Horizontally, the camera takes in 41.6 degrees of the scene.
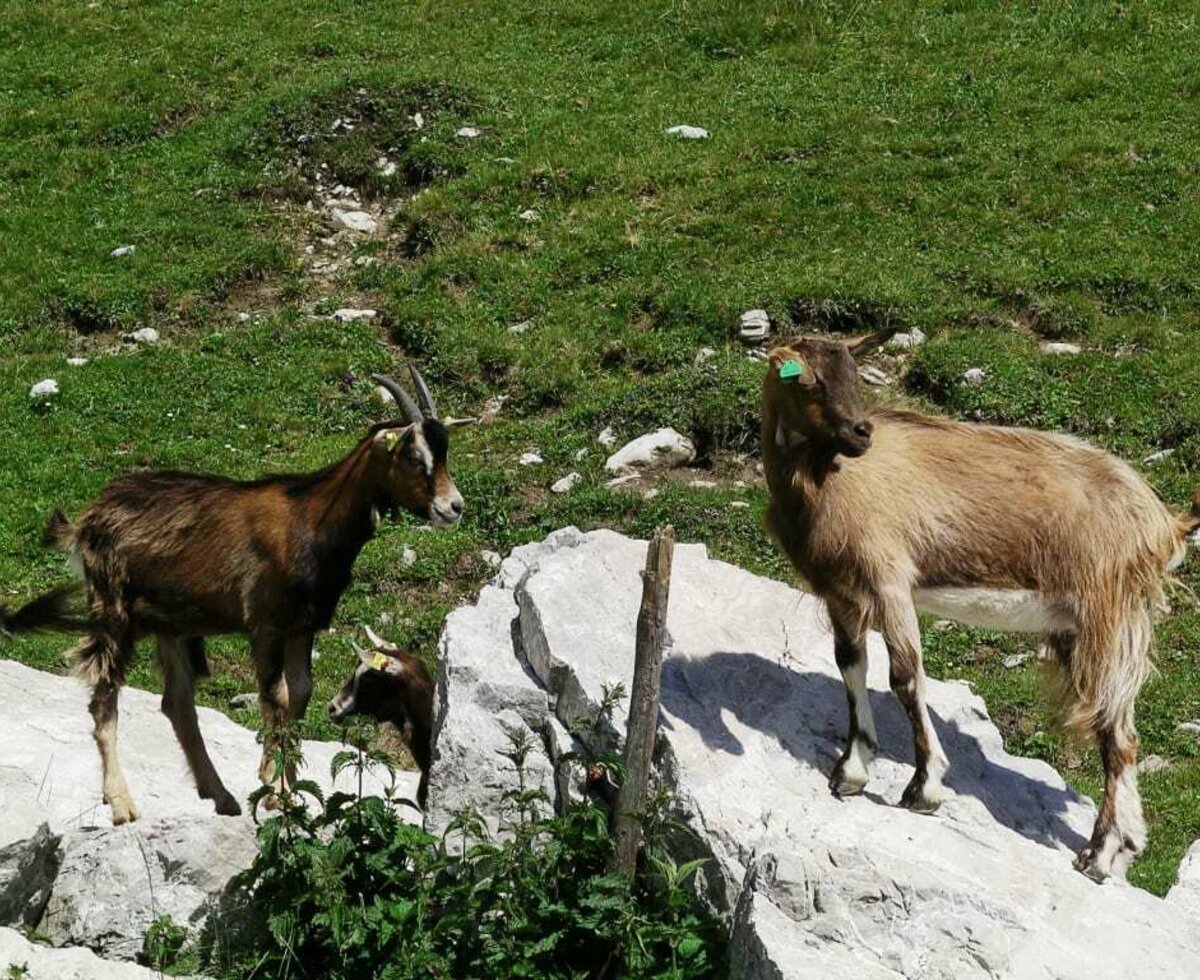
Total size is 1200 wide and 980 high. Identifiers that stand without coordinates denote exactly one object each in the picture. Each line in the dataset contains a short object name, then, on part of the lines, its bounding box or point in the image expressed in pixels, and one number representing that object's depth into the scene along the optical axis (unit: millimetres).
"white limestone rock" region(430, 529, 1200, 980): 6871
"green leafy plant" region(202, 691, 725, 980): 7086
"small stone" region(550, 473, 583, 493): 14019
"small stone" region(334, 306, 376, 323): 17297
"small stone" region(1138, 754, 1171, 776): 10461
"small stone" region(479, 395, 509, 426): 15579
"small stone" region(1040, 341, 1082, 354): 15227
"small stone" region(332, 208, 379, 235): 19078
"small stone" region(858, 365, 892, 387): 15094
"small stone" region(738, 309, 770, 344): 15789
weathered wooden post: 7363
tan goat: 7875
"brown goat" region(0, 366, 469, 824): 8781
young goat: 9734
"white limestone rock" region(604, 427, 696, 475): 14146
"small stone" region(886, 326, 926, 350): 15508
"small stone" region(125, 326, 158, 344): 17109
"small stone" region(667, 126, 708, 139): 19922
